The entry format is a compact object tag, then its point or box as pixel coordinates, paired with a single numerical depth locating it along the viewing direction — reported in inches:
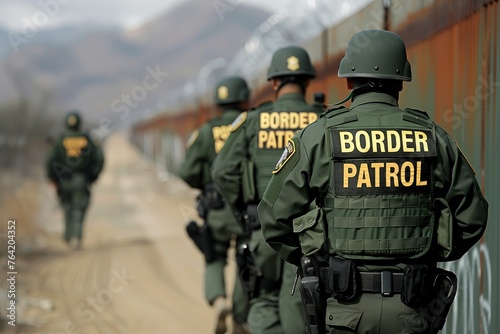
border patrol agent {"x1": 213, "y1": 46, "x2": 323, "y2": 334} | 460.4
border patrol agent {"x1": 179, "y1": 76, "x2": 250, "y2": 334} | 583.8
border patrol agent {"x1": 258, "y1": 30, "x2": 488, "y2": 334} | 302.5
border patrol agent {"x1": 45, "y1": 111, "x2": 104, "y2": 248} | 1019.9
